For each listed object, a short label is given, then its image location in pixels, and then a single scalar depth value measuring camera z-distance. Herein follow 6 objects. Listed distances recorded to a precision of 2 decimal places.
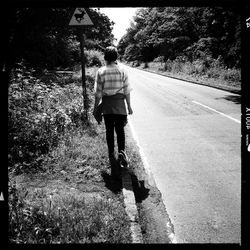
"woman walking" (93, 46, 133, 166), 5.25
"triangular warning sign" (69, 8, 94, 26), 7.79
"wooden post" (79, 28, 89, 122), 8.54
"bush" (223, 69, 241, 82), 21.15
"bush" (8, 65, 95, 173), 5.85
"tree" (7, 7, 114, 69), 19.34
